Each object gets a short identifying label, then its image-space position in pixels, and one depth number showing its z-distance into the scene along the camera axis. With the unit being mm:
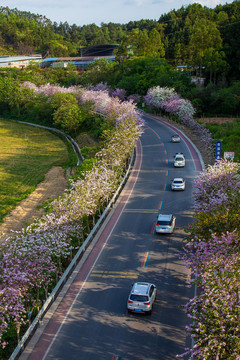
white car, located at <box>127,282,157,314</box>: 21422
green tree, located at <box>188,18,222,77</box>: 92688
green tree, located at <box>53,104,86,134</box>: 81938
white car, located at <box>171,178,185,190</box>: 41812
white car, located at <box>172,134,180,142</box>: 63616
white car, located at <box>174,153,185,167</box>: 50562
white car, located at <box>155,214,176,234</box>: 31359
